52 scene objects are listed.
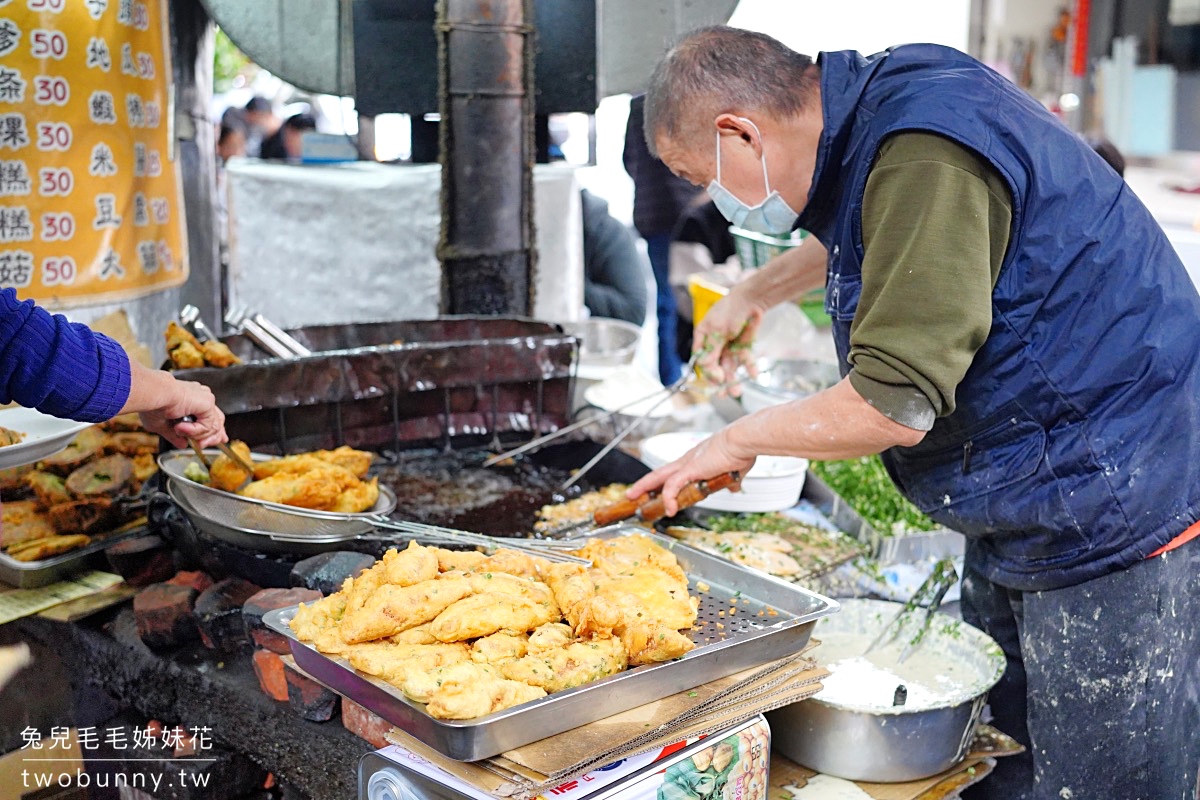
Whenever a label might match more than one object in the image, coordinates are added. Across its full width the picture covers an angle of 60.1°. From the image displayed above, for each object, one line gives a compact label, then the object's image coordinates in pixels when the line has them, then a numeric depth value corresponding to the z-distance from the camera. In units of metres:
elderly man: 2.24
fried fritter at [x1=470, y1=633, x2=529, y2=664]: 1.97
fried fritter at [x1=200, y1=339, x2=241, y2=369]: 3.45
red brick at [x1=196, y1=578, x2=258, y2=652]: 2.81
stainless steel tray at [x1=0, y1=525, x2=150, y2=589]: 3.18
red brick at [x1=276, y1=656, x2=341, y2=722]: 2.48
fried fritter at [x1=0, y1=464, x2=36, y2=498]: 3.63
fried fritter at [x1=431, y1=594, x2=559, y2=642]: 2.04
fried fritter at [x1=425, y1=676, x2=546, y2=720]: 1.77
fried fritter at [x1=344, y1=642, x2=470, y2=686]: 1.91
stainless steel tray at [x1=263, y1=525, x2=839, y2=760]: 1.82
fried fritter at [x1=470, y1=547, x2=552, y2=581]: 2.32
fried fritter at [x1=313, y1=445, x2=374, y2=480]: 3.37
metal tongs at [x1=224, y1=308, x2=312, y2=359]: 3.82
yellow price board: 3.96
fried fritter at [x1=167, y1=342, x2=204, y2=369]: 3.38
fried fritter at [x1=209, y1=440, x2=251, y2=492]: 3.10
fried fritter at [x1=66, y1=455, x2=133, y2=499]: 3.46
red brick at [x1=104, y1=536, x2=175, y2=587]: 3.17
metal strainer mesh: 2.85
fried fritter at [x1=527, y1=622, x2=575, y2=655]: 2.02
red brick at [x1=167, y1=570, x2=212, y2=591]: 2.98
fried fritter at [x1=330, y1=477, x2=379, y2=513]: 3.08
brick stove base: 2.51
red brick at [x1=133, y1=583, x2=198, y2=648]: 2.84
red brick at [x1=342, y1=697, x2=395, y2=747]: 2.37
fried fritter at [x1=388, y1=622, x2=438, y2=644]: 2.03
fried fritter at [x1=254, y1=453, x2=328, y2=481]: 3.22
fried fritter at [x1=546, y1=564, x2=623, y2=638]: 2.05
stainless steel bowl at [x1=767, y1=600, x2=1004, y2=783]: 2.37
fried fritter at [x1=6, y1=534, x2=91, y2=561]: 3.23
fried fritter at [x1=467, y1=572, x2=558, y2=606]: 2.17
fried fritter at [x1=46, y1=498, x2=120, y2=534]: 3.36
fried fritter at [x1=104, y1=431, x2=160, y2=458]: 3.71
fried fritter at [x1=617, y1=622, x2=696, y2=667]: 2.01
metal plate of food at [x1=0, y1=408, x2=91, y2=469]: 2.70
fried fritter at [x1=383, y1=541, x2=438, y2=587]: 2.17
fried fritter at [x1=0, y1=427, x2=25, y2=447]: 2.84
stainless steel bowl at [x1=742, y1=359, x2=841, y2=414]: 4.40
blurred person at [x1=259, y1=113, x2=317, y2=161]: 8.99
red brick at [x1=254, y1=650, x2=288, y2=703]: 2.59
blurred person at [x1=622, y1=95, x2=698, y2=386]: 7.84
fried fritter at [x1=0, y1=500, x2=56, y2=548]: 3.30
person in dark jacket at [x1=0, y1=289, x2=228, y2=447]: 2.44
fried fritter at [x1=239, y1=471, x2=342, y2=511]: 3.02
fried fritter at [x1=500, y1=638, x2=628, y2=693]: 1.91
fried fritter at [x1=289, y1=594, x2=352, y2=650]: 2.06
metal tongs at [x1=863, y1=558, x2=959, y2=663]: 2.78
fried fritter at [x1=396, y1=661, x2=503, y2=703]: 1.84
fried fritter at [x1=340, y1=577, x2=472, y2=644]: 2.02
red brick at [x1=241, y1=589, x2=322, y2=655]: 2.57
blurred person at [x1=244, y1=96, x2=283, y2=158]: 10.94
